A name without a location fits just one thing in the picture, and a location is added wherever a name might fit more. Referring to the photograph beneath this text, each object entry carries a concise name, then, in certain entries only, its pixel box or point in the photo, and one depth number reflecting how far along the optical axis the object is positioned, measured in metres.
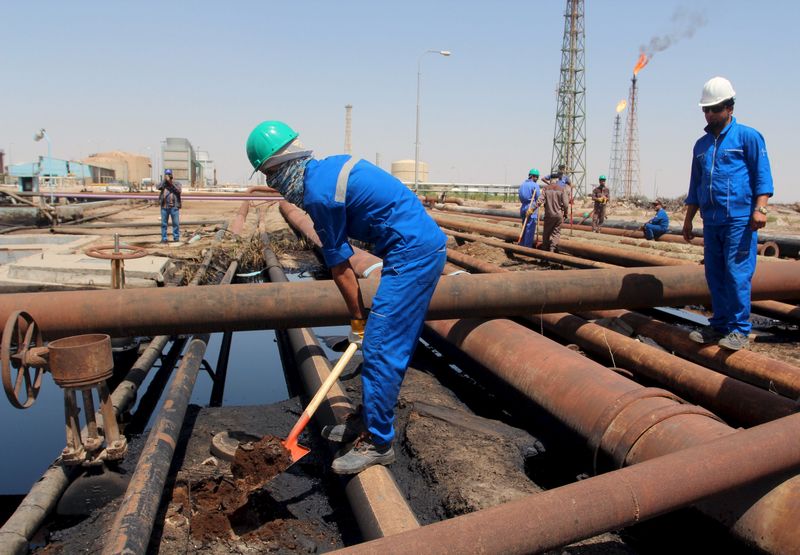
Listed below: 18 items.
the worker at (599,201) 14.81
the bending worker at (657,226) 11.58
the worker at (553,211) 9.83
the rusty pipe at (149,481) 1.99
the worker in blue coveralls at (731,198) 3.62
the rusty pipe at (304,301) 3.29
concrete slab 6.73
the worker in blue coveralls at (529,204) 10.55
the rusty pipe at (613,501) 1.65
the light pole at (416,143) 25.80
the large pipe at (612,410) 2.12
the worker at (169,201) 12.09
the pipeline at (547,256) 7.20
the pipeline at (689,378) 2.88
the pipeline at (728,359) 3.18
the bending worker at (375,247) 2.69
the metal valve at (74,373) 2.64
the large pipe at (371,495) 2.23
